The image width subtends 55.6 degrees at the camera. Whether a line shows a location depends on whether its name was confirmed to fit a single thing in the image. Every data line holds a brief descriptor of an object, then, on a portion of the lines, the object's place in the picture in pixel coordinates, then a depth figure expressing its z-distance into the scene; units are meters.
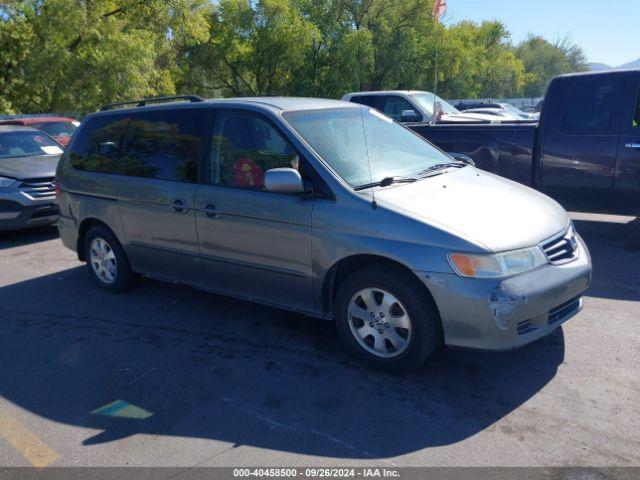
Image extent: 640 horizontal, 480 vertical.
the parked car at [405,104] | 11.99
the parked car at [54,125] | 13.81
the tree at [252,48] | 27.42
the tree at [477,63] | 34.09
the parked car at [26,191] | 8.44
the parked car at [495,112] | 18.08
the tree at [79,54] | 20.47
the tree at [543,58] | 64.94
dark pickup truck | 6.55
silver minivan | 3.76
